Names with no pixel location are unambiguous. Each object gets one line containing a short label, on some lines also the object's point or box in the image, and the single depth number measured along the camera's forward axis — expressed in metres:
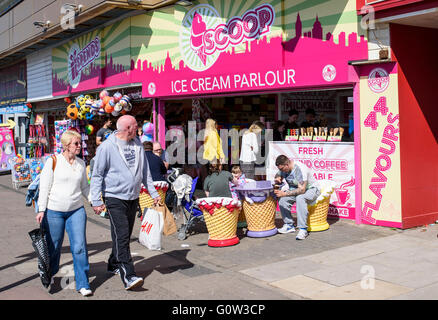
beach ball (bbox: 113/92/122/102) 14.12
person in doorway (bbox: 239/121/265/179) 10.92
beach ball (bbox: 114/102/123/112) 13.96
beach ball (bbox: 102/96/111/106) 14.33
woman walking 5.69
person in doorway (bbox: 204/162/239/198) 8.20
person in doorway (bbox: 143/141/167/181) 9.16
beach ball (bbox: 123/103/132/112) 14.10
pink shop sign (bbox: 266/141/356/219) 9.18
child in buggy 8.48
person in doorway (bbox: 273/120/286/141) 10.72
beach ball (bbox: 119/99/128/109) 13.97
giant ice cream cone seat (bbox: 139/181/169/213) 9.17
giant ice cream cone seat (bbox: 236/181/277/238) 8.12
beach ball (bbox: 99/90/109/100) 14.68
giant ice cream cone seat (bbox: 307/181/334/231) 8.47
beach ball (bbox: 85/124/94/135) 16.30
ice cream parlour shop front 8.67
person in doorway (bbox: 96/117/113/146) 12.96
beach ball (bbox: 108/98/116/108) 14.07
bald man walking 5.70
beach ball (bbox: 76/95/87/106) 15.80
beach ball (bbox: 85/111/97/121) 15.61
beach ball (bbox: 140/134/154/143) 13.14
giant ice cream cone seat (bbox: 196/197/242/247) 7.70
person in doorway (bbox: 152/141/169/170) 9.52
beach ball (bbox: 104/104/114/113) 14.17
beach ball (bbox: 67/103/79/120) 16.02
